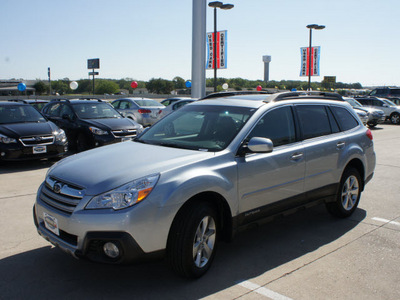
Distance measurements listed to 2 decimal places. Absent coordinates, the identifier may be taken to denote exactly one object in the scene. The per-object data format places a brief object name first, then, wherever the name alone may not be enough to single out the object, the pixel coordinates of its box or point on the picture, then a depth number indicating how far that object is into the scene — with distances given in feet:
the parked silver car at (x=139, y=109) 58.54
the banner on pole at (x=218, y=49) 80.23
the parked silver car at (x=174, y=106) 50.02
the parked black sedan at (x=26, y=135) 28.99
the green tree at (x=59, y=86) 422.00
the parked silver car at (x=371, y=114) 73.67
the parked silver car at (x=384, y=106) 84.48
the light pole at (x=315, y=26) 97.60
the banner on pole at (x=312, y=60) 111.86
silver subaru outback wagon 10.75
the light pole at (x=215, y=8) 71.31
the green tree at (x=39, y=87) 334.69
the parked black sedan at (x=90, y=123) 35.81
